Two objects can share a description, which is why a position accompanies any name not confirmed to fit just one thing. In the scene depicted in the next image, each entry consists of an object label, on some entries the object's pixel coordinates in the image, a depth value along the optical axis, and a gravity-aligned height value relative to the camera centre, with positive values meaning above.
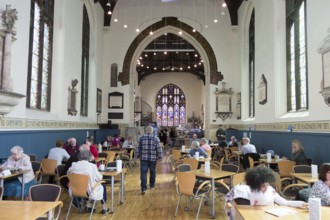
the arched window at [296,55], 8.27 +2.15
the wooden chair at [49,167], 6.50 -0.93
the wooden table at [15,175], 4.61 -0.82
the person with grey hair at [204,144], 8.53 -0.50
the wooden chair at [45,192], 3.49 -0.80
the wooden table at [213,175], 4.91 -0.83
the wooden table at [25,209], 2.64 -0.81
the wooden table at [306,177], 4.56 -0.81
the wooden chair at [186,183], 4.70 -0.92
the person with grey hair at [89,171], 4.66 -0.72
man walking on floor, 6.82 -0.59
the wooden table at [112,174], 5.16 -0.84
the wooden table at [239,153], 9.48 -0.85
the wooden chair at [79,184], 4.52 -0.91
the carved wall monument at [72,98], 10.58 +1.02
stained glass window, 29.04 +2.05
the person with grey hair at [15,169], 5.06 -0.84
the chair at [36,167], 5.87 -0.85
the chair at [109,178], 5.75 -1.04
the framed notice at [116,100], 15.49 +1.37
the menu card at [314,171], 4.96 -0.72
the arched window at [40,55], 8.41 +2.13
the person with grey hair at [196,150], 7.49 -0.59
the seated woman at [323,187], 3.21 -0.65
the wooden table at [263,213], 2.61 -0.79
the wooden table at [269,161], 6.96 -0.80
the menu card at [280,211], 2.70 -0.79
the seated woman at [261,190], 2.98 -0.65
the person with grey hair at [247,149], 8.29 -0.61
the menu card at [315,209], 2.31 -0.64
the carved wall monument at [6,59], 5.92 +1.34
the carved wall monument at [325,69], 6.13 +1.26
